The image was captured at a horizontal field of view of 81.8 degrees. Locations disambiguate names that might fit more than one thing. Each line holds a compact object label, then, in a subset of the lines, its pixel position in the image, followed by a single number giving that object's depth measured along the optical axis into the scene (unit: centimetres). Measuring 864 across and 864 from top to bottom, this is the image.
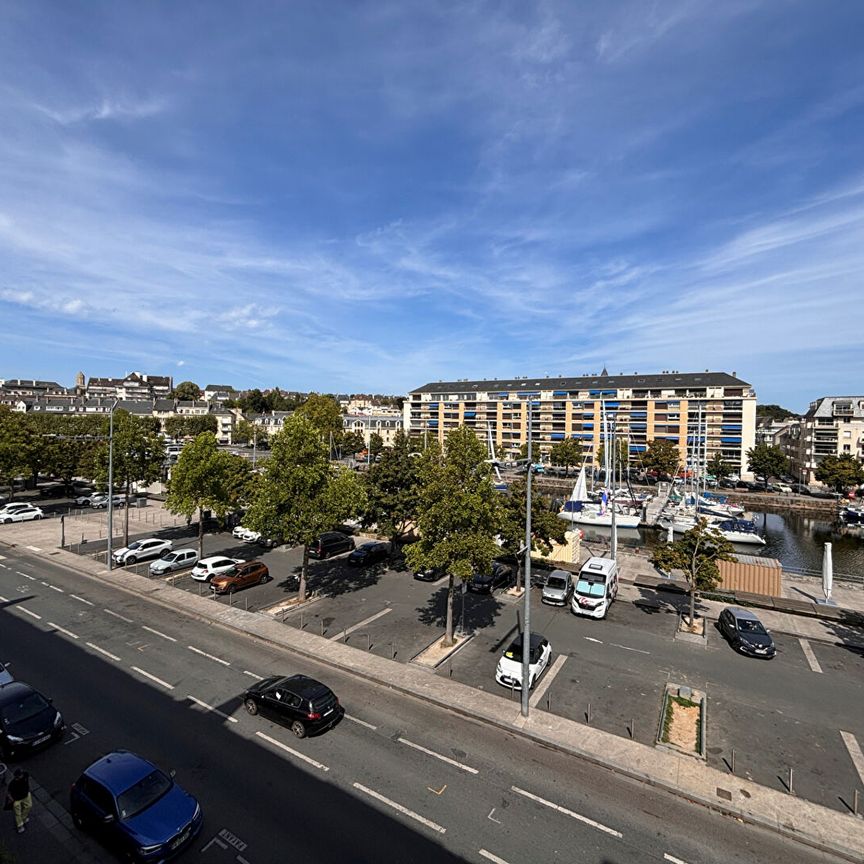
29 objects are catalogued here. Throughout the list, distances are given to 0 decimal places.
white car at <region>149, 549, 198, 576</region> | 3359
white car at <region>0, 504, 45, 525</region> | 4884
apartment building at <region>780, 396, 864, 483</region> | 9738
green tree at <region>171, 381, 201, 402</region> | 19475
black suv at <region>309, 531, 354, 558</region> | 3784
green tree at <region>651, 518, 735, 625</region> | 2589
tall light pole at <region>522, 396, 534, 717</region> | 1706
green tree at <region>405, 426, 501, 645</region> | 2161
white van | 2708
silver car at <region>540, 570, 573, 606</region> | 2905
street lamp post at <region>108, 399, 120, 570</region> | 3247
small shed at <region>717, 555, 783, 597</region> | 3072
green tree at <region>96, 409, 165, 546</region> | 3869
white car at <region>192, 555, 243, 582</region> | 3184
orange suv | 2955
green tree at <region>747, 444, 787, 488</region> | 9406
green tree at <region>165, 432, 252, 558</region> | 3394
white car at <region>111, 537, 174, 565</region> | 3538
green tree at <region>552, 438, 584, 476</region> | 10706
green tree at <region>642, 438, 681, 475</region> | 9633
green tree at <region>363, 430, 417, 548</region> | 3697
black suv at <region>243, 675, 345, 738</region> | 1559
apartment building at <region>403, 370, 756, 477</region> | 11000
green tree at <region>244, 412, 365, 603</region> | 2661
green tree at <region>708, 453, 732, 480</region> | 9881
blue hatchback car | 1087
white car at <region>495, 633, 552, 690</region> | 1928
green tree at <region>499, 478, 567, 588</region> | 3078
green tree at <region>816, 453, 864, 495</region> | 8062
